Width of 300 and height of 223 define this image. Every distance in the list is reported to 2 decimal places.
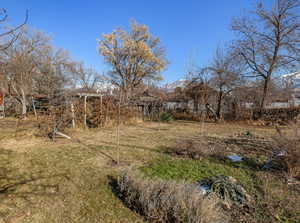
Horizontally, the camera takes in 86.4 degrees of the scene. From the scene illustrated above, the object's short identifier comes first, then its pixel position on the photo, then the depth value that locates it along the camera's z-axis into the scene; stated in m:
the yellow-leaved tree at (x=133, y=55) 17.97
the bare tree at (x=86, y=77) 23.36
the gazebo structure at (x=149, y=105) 12.82
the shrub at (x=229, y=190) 2.29
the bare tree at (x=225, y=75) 12.48
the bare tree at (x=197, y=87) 13.84
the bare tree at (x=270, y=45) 11.09
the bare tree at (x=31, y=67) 13.23
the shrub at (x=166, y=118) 12.43
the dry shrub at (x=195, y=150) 4.45
